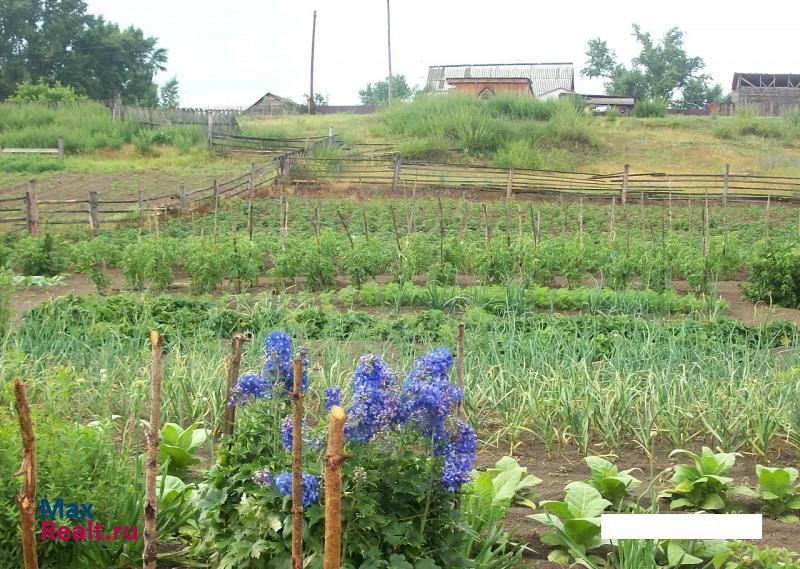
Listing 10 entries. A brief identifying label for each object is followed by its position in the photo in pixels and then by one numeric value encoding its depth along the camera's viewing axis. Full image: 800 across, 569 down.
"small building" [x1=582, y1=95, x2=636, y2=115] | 42.72
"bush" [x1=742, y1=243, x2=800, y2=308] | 9.87
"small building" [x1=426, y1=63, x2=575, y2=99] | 45.16
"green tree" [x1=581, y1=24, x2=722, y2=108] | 52.94
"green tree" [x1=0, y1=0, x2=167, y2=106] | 42.75
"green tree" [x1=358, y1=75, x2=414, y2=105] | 71.88
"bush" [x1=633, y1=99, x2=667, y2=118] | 37.25
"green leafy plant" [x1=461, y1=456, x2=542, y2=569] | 2.82
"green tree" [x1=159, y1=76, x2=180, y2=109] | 59.91
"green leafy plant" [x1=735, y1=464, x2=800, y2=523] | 3.38
